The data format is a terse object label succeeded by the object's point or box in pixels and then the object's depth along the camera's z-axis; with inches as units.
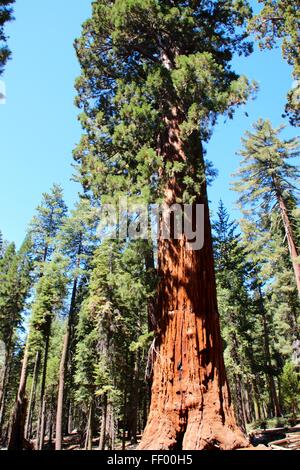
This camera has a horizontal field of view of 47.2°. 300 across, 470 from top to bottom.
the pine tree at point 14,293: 1020.5
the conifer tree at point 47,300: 775.1
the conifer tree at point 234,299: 826.8
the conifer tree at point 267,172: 727.7
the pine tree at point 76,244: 768.9
